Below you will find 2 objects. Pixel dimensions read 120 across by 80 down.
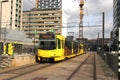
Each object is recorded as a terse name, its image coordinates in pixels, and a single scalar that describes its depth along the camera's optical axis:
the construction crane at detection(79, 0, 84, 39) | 47.65
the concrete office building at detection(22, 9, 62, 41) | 61.04
